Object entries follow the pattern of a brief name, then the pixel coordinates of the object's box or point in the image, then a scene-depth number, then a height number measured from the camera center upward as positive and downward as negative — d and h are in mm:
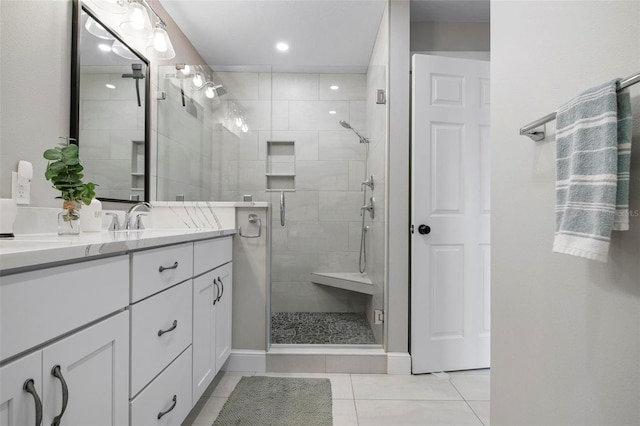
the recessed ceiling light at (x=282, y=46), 2979 +1543
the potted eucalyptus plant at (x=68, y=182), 1274 +133
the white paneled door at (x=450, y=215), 2193 +24
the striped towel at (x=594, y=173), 676 +100
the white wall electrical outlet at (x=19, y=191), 1226 +93
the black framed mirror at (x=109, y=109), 1611 +597
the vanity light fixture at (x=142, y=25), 1795 +1119
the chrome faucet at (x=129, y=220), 1883 -18
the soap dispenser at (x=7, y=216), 1123 +1
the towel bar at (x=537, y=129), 897 +268
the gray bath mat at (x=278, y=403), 1635 -990
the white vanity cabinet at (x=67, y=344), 631 -289
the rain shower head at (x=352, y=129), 2803 +750
